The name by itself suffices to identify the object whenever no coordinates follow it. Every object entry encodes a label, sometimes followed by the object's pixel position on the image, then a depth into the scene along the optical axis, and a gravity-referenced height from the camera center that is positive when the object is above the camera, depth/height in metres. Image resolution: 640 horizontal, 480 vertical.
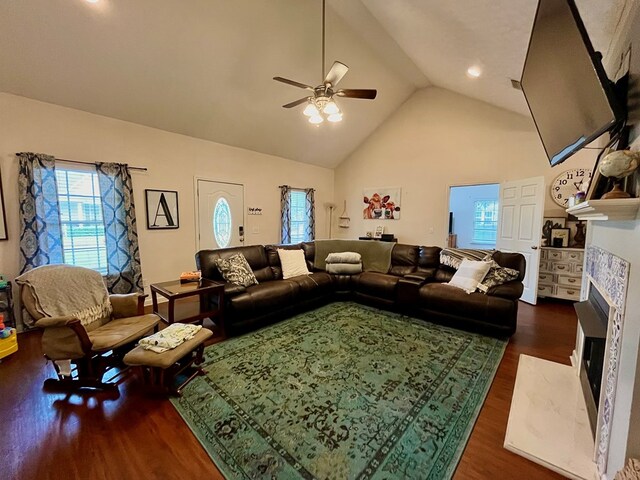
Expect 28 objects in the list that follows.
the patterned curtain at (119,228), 3.64 -0.14
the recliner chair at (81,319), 1.99 -0.86
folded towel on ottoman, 1.99 -0.93
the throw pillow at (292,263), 3.99 -0.68
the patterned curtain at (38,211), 3.03 +0.08
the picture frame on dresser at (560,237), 4.17 -0.29
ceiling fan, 2.74 +1.35
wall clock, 4.08 +0.54
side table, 2.71 -0.91
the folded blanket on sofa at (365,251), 4.42 -0.55
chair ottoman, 1.88 -1.10
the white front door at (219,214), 4.74 +0.08
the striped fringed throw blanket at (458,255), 3.56 -0.50
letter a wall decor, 4.09 +0.14
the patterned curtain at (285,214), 5.94 +0.10
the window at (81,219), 3.39 -0.01
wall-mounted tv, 1.26 +0.76
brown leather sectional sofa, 2.97 -0.93
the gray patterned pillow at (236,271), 3.26 -0.65
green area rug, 1.48 -1.32
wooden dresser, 4.02 -0.83
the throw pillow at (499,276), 3.18 -0.69
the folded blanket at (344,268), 4.22 -0.79
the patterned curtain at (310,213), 6.54 +0.13
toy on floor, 2.53 -1.17
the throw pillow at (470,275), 3.24 -0.70
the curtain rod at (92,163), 3.33 +0.73
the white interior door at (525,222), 3.99 -0.06
